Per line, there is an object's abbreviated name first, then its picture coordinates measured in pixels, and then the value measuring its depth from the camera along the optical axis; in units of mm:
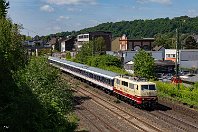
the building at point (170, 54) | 95725
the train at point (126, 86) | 34688
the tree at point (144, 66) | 53250
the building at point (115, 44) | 154250
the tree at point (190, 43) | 130125
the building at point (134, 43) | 141375
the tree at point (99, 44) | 121438
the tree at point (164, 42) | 148875
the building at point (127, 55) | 88625
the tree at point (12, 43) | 26400
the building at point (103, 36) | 146250
